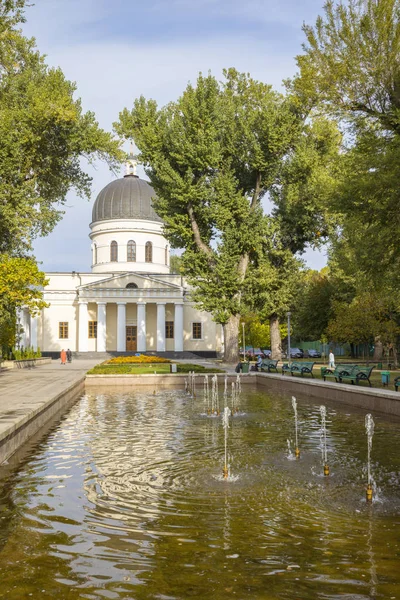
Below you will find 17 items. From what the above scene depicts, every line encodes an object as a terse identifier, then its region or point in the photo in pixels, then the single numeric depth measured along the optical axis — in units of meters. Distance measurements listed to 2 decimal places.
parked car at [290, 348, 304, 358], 65.62
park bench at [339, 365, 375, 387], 19.69
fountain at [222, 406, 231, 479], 8.55
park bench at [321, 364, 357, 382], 20.91
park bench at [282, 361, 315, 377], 25.81
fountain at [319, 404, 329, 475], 8.79
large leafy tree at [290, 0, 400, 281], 17.89
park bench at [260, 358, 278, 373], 29.74
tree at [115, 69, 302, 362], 32.47
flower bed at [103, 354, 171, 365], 36.26
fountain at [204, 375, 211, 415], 16.82
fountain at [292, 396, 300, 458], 10.12
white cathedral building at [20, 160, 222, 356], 60.25
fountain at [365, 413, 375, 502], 7.38
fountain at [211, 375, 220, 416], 16.33
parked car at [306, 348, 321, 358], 67.25
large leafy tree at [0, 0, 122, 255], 24.80
